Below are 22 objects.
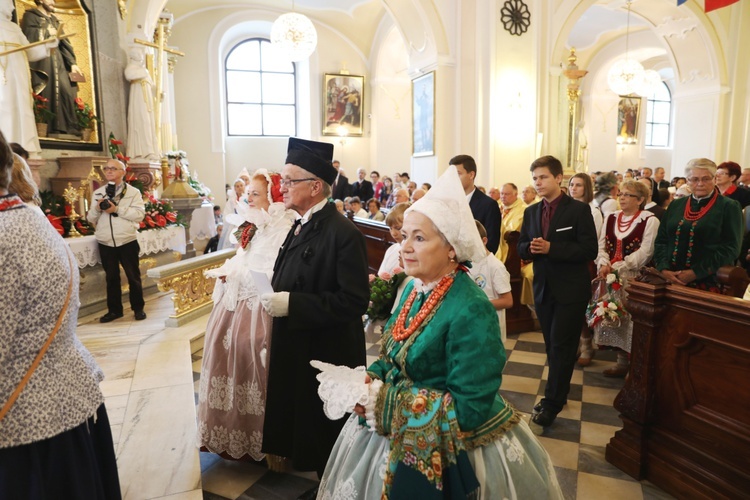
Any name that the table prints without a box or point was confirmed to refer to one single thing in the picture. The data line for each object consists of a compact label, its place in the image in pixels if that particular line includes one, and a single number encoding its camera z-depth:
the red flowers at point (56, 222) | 5.46
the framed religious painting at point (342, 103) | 15.94
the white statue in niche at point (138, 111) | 7.43
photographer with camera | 5.09
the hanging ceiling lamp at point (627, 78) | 13.75
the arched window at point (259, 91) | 16.30
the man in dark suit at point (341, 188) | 12.32
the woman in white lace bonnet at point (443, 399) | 1.46
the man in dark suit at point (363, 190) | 12.79
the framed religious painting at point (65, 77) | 5.95
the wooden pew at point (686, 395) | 2.42
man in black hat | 2.35
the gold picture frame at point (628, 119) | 20.09
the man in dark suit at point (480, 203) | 4.15
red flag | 7.73
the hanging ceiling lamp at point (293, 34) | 10.83
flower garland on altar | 6.39
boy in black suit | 3.20
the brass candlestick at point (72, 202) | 5.73
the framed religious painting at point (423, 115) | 10.45
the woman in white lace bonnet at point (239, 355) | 2.80
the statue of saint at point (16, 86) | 5.41
